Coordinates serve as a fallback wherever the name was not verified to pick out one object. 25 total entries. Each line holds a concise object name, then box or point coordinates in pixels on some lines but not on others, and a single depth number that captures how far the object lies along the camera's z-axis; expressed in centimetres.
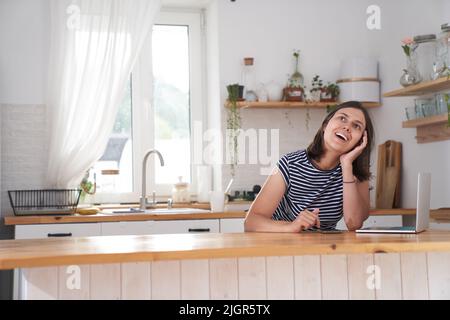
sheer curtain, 443
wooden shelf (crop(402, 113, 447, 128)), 388
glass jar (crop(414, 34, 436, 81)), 402
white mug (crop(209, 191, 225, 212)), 433
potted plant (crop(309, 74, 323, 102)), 487
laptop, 229
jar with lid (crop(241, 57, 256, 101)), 479
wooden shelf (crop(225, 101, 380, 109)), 469
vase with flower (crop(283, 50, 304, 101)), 479
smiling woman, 275
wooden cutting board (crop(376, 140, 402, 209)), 464
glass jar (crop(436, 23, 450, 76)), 382
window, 486
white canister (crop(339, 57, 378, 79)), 481
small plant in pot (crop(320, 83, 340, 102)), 486
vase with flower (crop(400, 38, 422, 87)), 411
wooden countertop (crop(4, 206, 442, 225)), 390
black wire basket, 412
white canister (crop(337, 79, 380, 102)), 480
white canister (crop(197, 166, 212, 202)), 483
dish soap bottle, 477
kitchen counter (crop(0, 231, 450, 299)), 184
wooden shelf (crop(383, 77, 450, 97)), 380
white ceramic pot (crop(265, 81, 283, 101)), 482
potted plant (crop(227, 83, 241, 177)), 479
